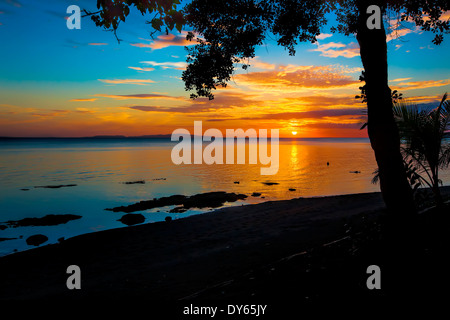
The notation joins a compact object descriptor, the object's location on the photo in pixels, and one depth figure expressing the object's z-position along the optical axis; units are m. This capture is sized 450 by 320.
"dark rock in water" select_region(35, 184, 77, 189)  37.44
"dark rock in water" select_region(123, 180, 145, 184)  40.28
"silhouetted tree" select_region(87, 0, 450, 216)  6.65
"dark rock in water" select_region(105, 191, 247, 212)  25.31
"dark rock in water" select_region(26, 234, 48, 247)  15.81
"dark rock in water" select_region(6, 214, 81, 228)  20.89
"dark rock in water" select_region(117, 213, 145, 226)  20.03
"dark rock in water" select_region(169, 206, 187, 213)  23.73
